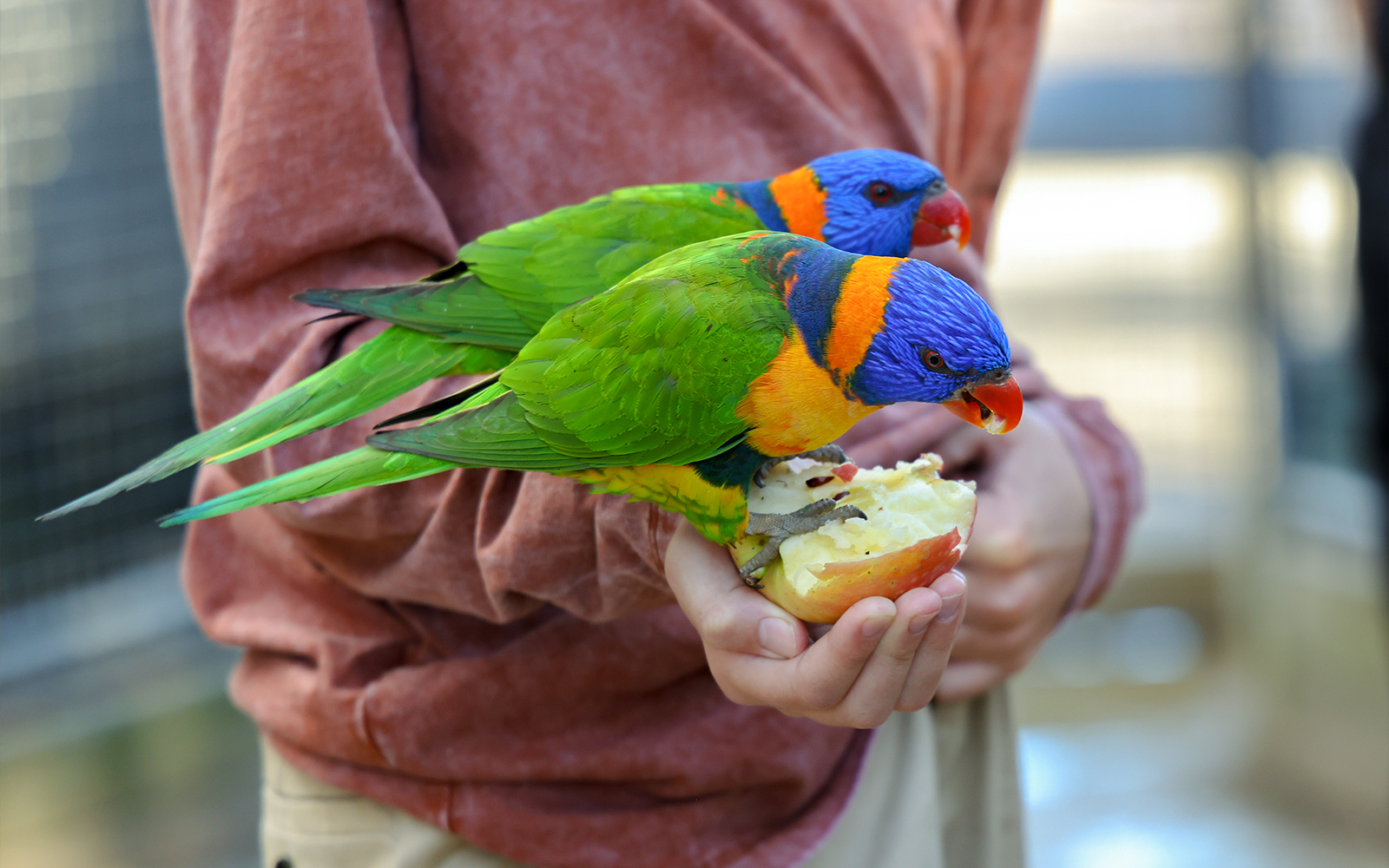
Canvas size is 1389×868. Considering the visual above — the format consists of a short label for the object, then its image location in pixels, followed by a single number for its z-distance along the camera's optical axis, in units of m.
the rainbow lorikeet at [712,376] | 1.58
